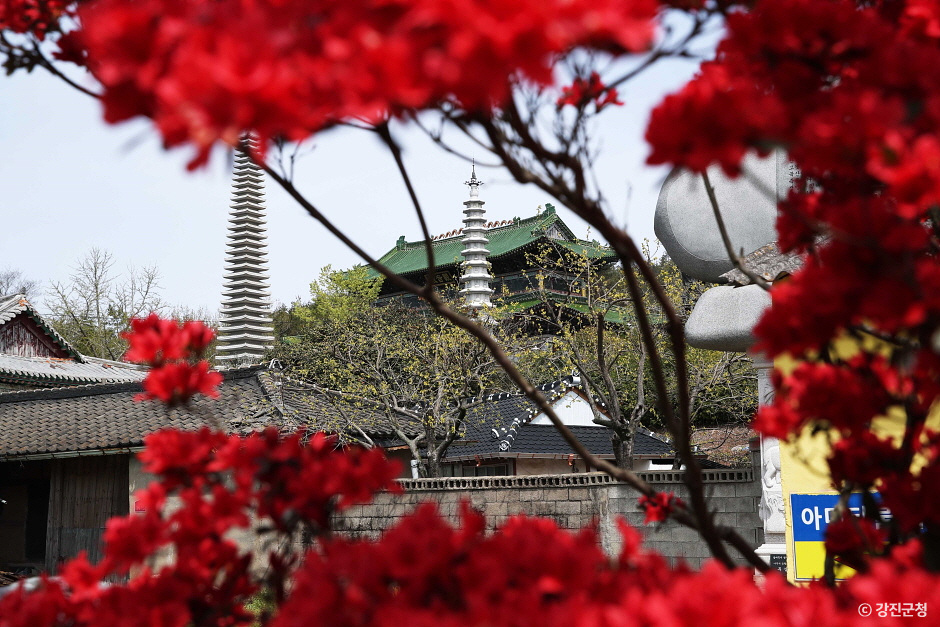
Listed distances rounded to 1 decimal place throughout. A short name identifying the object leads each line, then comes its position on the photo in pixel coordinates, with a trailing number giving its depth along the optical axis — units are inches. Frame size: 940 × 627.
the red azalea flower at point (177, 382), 69.4
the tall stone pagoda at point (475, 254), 946.1
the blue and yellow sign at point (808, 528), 194.7
